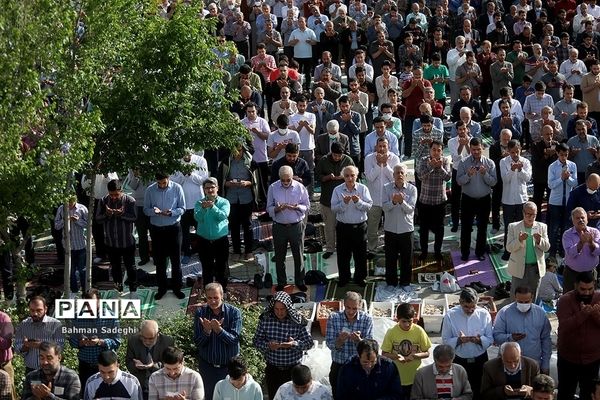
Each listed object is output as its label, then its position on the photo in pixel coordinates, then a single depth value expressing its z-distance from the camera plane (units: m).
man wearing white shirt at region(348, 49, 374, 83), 23.58
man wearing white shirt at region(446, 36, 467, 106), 24.72
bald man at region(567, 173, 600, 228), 16.70
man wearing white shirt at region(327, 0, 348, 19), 27.78
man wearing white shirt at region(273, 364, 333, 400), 12.14
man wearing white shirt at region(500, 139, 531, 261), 17.77
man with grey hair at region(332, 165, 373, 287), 16.97
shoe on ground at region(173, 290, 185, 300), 17.32
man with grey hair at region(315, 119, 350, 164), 19.22
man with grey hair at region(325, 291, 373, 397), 13.31
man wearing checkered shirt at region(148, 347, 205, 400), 12.45
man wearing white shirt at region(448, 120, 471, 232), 18.69
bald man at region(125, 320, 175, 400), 13.13
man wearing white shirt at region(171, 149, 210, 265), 18.14
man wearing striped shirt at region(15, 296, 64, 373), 13.60
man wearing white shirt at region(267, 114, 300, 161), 19.52
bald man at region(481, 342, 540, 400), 12.41
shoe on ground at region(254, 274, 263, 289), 17.47
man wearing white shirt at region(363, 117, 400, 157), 18.91
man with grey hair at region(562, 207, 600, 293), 15.29
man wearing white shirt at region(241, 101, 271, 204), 19.91
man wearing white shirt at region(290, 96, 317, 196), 20.11
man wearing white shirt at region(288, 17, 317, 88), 26.20
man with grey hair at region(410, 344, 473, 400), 12.47
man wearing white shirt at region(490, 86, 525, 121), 20.70
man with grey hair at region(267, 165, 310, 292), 17.03
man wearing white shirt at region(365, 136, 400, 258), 17.72
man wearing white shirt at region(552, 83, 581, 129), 20.91
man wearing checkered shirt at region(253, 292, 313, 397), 13.34
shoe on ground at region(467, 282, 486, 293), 17.01
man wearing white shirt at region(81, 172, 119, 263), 18.08
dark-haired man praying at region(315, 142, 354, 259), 18.11
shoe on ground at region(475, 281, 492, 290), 17.13
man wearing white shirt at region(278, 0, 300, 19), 28.11
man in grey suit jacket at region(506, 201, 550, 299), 15.52
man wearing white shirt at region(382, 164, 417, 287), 16.97
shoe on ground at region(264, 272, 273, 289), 17.52
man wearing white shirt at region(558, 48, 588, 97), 23.58
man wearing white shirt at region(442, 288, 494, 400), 13.38
